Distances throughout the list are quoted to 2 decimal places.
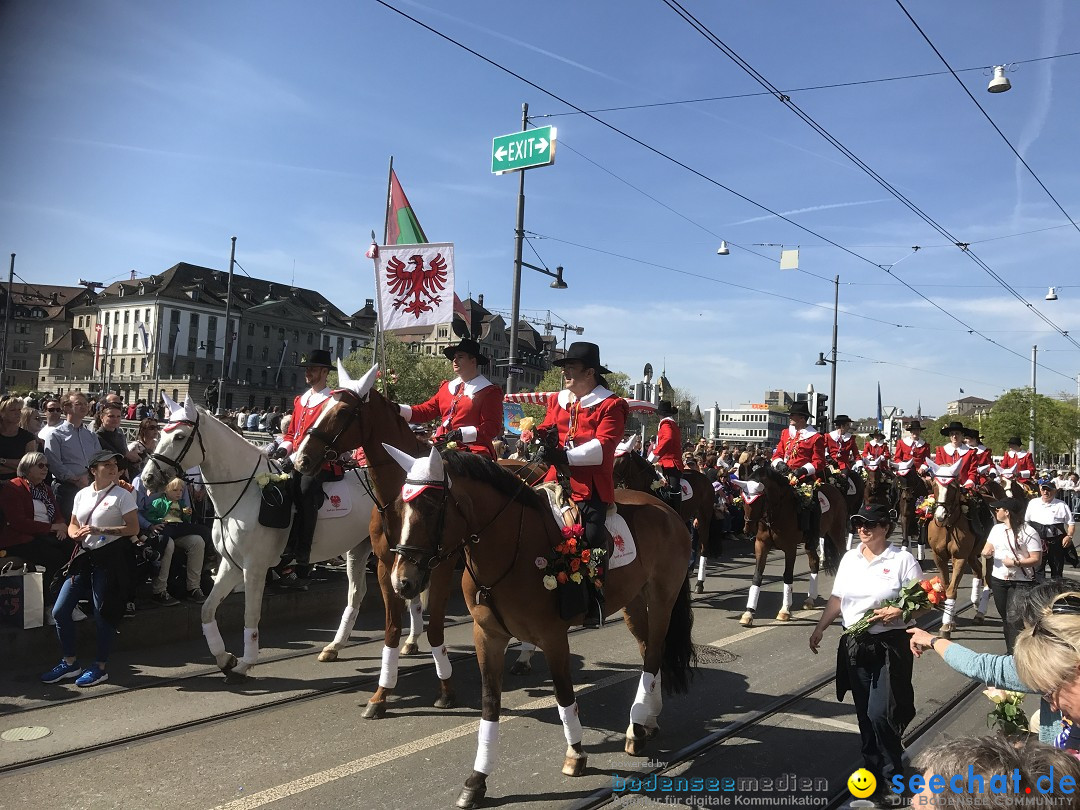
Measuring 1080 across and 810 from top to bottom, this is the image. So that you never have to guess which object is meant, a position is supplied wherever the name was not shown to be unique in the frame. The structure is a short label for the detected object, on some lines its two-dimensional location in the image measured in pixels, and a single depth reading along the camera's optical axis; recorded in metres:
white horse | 7.01
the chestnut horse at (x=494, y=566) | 4.48
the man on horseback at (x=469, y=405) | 7.56
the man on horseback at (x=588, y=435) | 5.31
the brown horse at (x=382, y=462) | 6.32
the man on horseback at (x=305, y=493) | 7.68
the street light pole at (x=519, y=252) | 15.25
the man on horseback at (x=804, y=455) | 11.15
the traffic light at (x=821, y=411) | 22.38
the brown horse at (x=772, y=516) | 10.76
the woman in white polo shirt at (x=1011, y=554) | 8.16
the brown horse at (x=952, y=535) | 10.70
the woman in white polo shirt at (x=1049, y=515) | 11.94
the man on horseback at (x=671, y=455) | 11.82
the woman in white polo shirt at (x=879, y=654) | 4.99
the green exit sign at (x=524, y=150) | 13.16
